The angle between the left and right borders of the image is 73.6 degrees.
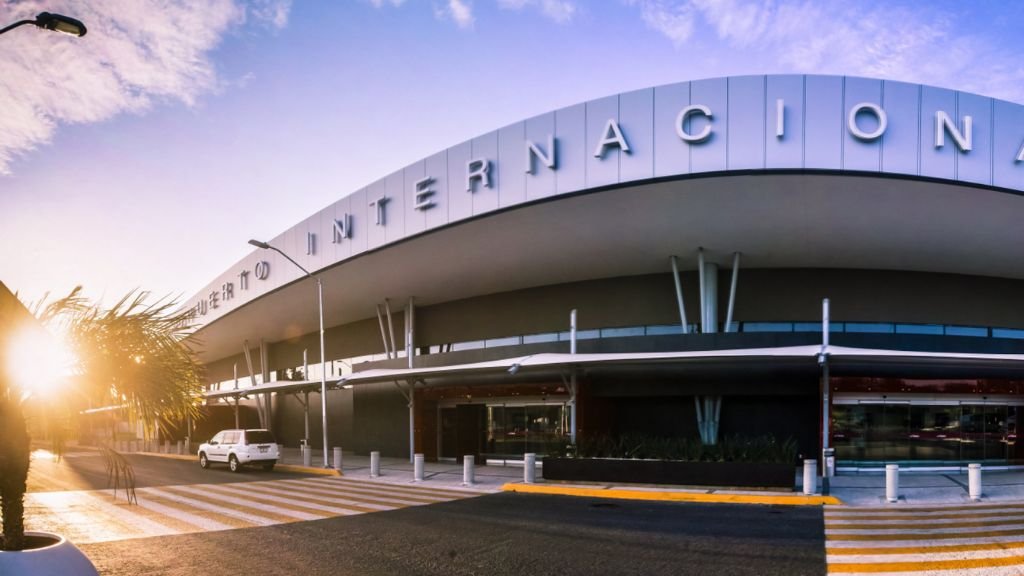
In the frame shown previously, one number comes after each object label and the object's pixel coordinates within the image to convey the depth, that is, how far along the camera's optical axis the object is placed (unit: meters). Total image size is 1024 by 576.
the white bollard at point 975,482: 16.70
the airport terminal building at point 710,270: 19.66
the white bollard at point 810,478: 17.45
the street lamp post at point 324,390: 28.79
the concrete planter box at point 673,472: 18.12
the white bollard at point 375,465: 25.86
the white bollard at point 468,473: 22.09
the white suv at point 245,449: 29.39
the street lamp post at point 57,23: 8.47
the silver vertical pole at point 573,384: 24.23
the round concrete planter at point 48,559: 6.32
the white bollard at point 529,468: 20.97
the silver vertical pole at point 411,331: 34.83
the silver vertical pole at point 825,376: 19.98
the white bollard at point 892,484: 16.41
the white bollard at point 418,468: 23.95
